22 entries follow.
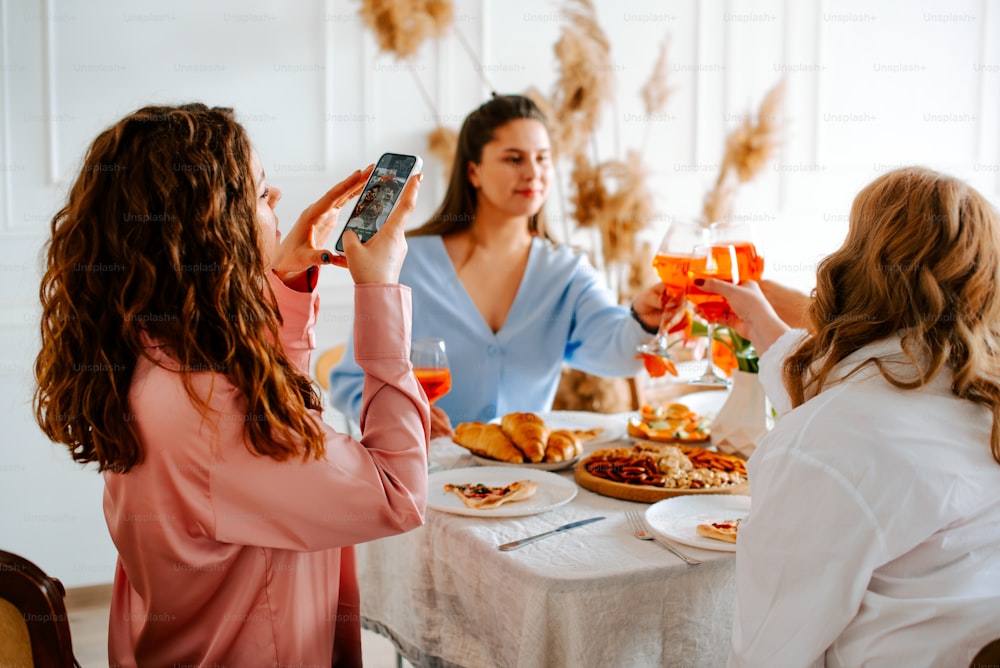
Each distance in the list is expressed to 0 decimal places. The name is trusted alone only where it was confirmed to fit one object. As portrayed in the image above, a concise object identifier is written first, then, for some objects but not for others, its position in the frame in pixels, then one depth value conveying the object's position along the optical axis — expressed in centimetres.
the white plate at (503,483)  149
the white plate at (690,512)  143
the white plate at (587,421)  204
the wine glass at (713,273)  172
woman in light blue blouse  260
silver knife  137
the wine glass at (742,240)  172
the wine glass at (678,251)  174
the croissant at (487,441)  179
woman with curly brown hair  110
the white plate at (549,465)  176
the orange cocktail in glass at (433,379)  179
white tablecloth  128
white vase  183
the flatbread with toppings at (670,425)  194
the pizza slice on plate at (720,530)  137
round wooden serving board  158
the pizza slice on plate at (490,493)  152
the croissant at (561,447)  178
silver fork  134
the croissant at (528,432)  177
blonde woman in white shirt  111
